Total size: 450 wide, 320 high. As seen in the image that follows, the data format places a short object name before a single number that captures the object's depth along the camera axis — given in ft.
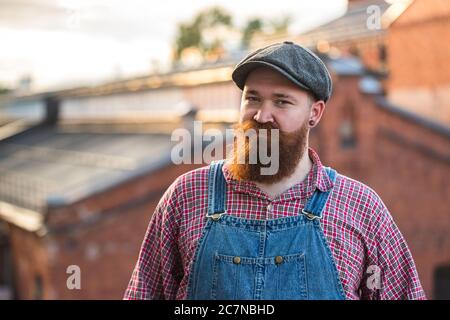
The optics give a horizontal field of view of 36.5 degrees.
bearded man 8.44
